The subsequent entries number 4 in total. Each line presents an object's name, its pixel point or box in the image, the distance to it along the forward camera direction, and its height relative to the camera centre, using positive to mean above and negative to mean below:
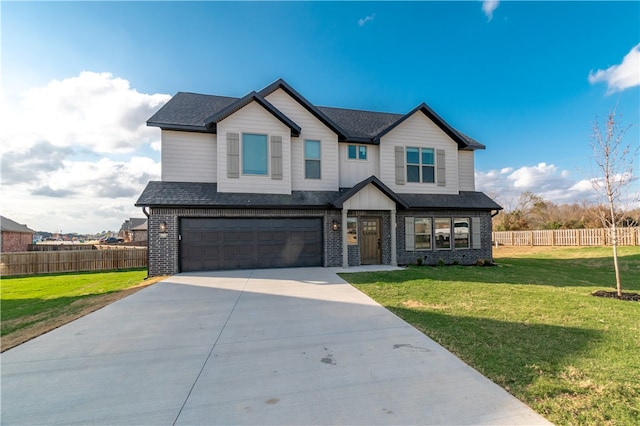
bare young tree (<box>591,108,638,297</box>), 7.68 +1.23
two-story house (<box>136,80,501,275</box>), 11.11 +1.53
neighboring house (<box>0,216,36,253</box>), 25.27 -0.61
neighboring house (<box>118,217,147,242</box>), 47.93 +0.04
